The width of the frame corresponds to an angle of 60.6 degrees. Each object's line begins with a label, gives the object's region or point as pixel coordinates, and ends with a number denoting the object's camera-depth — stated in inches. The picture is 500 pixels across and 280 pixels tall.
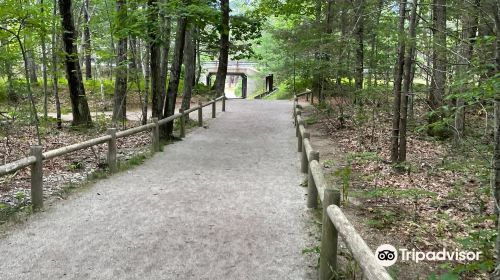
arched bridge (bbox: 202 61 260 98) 1446.9
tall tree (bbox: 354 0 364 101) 518.6
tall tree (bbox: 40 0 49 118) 379.7
